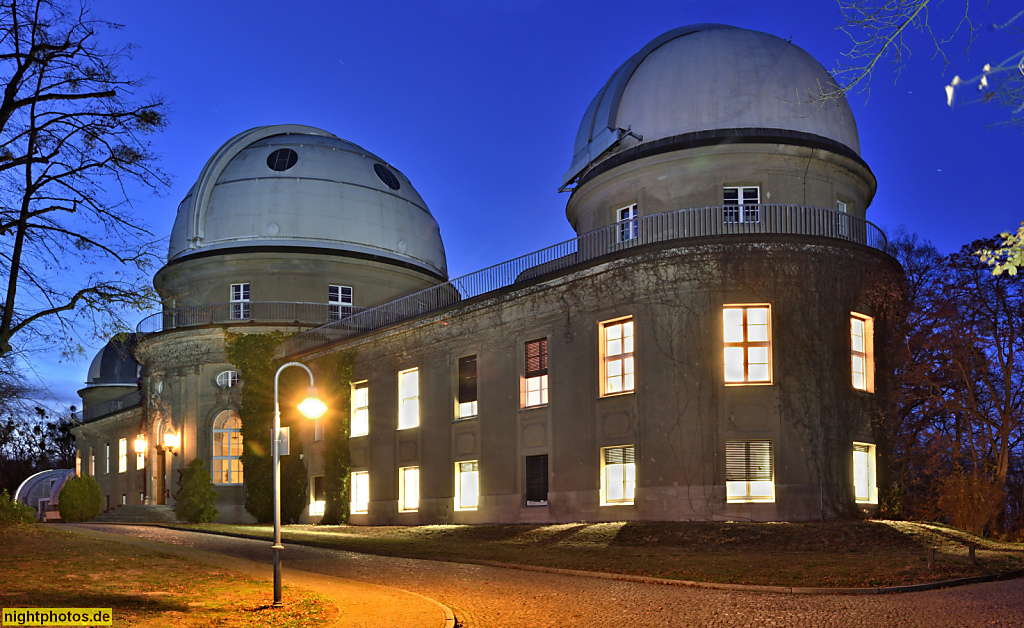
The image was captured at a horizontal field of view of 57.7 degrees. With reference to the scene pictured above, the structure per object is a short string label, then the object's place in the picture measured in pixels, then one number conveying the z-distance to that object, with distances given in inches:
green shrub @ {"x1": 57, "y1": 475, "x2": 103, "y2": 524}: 1704.0
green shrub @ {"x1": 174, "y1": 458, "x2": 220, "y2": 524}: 1555.1
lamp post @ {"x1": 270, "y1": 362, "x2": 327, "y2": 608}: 492.1
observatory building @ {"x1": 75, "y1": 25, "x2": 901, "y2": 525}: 941.8
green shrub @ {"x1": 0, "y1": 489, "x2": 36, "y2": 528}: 879.7
